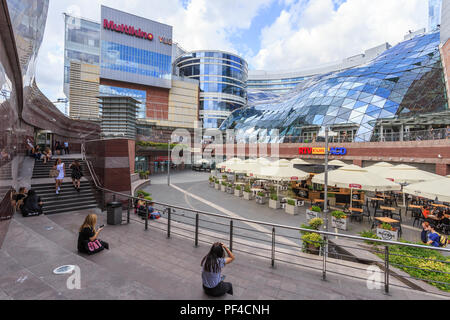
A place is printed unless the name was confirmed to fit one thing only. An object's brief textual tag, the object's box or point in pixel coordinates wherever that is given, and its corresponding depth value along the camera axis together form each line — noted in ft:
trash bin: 26.20
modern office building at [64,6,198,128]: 172.86
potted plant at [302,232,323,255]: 20.56
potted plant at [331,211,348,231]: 32.64
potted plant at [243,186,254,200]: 55.94
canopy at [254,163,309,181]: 45.39
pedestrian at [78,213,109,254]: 17.67
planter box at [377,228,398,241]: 26.01
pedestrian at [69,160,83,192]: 34.22
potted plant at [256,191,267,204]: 51.13
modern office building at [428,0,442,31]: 264.74
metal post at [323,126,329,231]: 27.05
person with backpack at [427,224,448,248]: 22.62
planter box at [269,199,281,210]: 46.50
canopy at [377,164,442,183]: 41.45
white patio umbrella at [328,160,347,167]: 62.65
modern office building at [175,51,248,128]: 220.84
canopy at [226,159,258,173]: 59.31
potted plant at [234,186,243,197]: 60.86
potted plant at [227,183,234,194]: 65.10
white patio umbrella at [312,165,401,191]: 33.22
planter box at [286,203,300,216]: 42.35
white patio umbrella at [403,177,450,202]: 25.61
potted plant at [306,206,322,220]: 34.96
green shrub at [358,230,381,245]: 22.31
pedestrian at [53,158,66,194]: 31.45
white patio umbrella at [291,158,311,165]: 70.07
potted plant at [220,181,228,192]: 67.45
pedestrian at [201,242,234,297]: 12.24
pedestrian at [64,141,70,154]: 81.00
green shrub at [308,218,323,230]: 25.58
